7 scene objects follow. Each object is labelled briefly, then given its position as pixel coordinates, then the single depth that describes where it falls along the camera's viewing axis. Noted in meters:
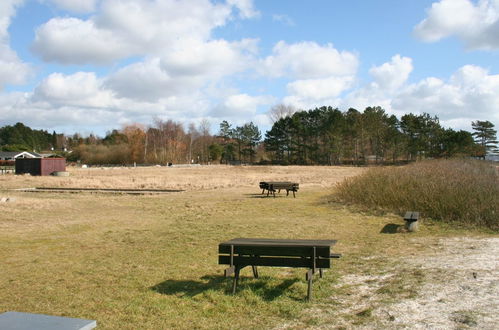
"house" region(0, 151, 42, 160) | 84.48
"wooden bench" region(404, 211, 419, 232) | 11.52
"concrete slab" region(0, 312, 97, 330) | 3.71
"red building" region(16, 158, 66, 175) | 44.19
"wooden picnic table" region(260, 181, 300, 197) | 21.61
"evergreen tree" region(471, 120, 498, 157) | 68.12
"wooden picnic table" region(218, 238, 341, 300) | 5.90
